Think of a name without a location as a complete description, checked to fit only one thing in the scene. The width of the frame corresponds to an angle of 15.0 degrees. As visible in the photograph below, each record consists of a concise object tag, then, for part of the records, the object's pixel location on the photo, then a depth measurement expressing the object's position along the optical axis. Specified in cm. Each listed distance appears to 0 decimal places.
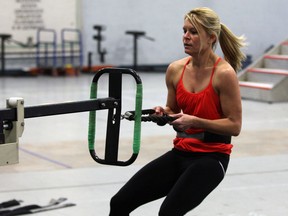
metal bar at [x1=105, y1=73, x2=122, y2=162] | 626
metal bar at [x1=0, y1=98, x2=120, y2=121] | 548
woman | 637
